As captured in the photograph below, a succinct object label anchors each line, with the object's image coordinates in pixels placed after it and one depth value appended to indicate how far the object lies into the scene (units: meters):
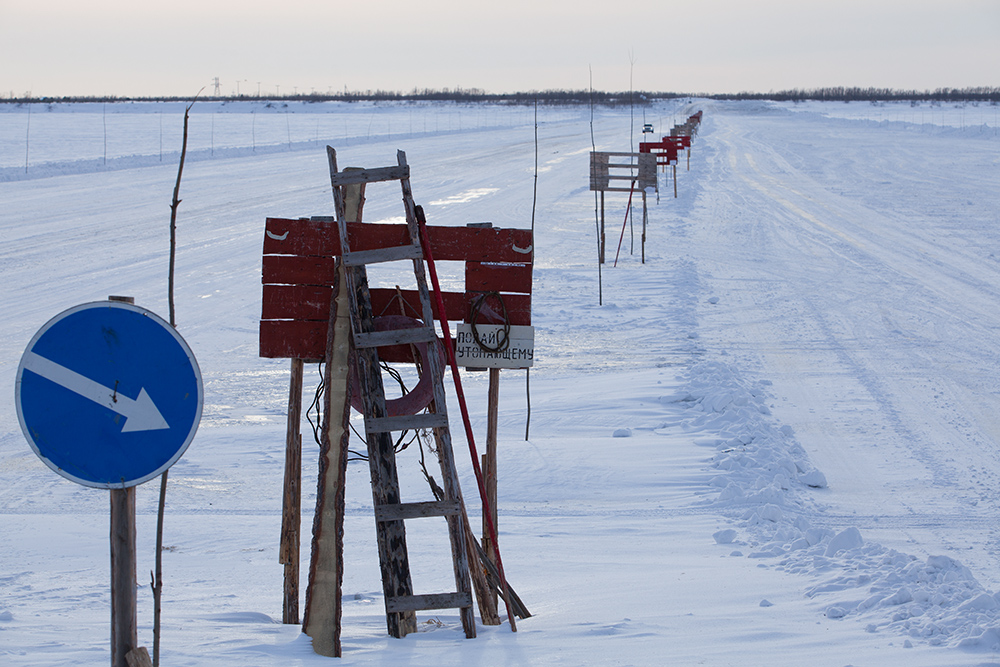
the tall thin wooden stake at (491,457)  8.84
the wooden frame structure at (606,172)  28.80
